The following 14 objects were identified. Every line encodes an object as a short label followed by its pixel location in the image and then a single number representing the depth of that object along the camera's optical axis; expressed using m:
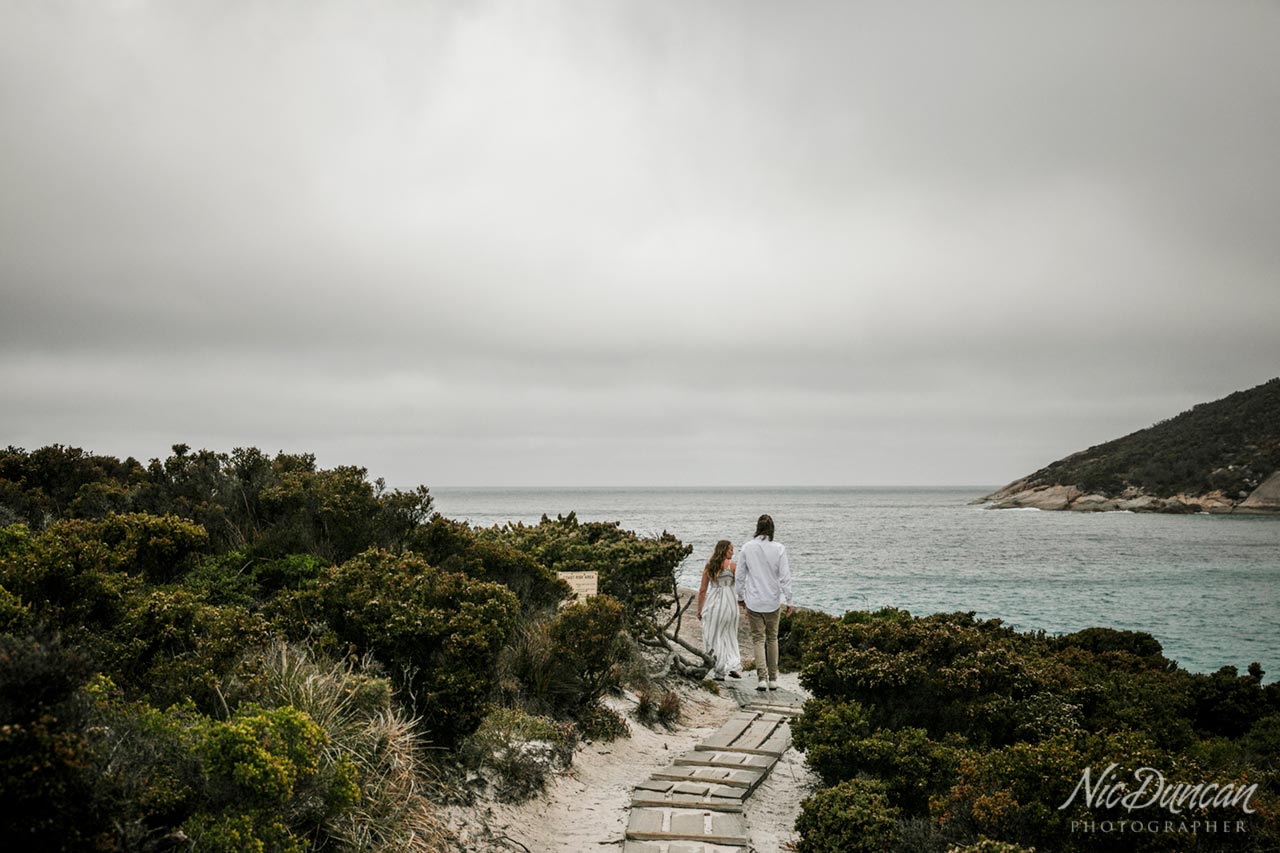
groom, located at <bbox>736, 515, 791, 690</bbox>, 10.96
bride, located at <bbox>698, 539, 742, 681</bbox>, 12.22
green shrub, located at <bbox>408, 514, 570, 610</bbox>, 9.33
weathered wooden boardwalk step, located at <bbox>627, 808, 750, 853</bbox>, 5.73
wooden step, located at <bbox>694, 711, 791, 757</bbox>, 8.27
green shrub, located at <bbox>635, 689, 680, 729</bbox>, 9.45
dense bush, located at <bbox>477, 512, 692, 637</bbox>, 11.53
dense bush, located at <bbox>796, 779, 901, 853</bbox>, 5.22
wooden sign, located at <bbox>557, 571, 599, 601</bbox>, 10.36
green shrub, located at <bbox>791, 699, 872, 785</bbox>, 6.42
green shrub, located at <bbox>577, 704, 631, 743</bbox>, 8.20
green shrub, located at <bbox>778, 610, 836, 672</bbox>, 14.23
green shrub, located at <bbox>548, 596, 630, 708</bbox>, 8.04
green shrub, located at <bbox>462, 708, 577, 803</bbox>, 6.29
